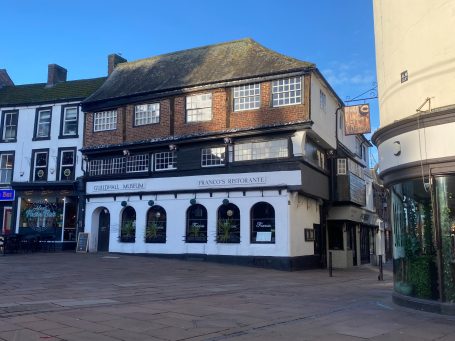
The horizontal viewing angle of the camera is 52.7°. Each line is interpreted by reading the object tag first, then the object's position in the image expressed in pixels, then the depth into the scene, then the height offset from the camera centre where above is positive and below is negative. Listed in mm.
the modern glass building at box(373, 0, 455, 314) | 9086 +1966
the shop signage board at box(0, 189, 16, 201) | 29891 +2768
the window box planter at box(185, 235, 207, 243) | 23000 +9
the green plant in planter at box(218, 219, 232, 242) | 22219 +506
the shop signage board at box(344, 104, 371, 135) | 19906 +5317
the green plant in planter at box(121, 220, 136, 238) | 25109 +506
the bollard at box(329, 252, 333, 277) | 19141 -1064
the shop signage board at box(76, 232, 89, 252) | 25719 -287
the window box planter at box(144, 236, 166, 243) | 24078 -19
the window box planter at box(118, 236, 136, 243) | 25031 -35
